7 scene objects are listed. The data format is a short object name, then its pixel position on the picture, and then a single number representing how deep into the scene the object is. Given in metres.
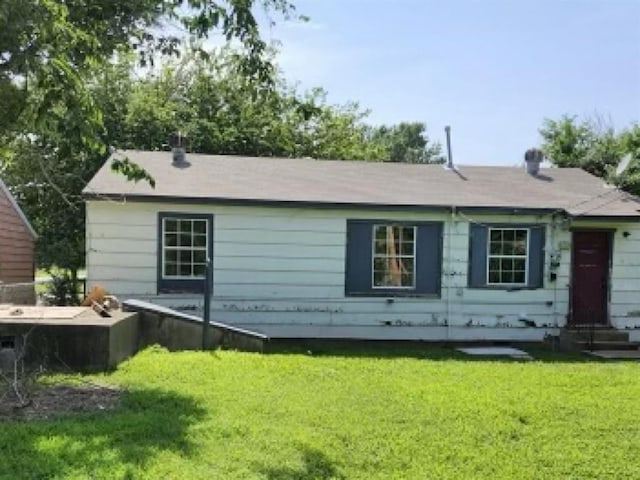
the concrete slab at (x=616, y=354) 11.50
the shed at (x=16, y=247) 15.78
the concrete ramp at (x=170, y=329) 9.92
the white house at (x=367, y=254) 11.96
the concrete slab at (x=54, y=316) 8.20
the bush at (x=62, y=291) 15.73
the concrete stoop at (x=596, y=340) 12.30
